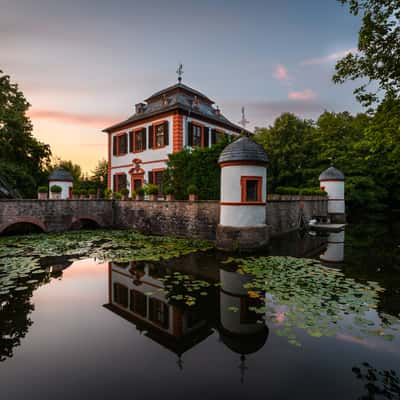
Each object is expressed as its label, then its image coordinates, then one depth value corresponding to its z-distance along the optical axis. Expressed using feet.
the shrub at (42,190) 51.99
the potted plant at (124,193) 59.82
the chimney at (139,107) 77.65
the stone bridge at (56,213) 44.91
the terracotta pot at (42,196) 51.68
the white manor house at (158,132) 64.85
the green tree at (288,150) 92.32
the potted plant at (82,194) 63.52
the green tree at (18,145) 75.10
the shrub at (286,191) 60.37
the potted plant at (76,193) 63.52
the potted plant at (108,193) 64.85
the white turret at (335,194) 73.61
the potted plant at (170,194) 48.85
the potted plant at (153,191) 52.31
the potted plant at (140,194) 56.75
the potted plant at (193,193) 44.68
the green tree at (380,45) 30.32
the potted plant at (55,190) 57.16
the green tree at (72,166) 154.06
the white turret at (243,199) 34.60
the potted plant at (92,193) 61.91
